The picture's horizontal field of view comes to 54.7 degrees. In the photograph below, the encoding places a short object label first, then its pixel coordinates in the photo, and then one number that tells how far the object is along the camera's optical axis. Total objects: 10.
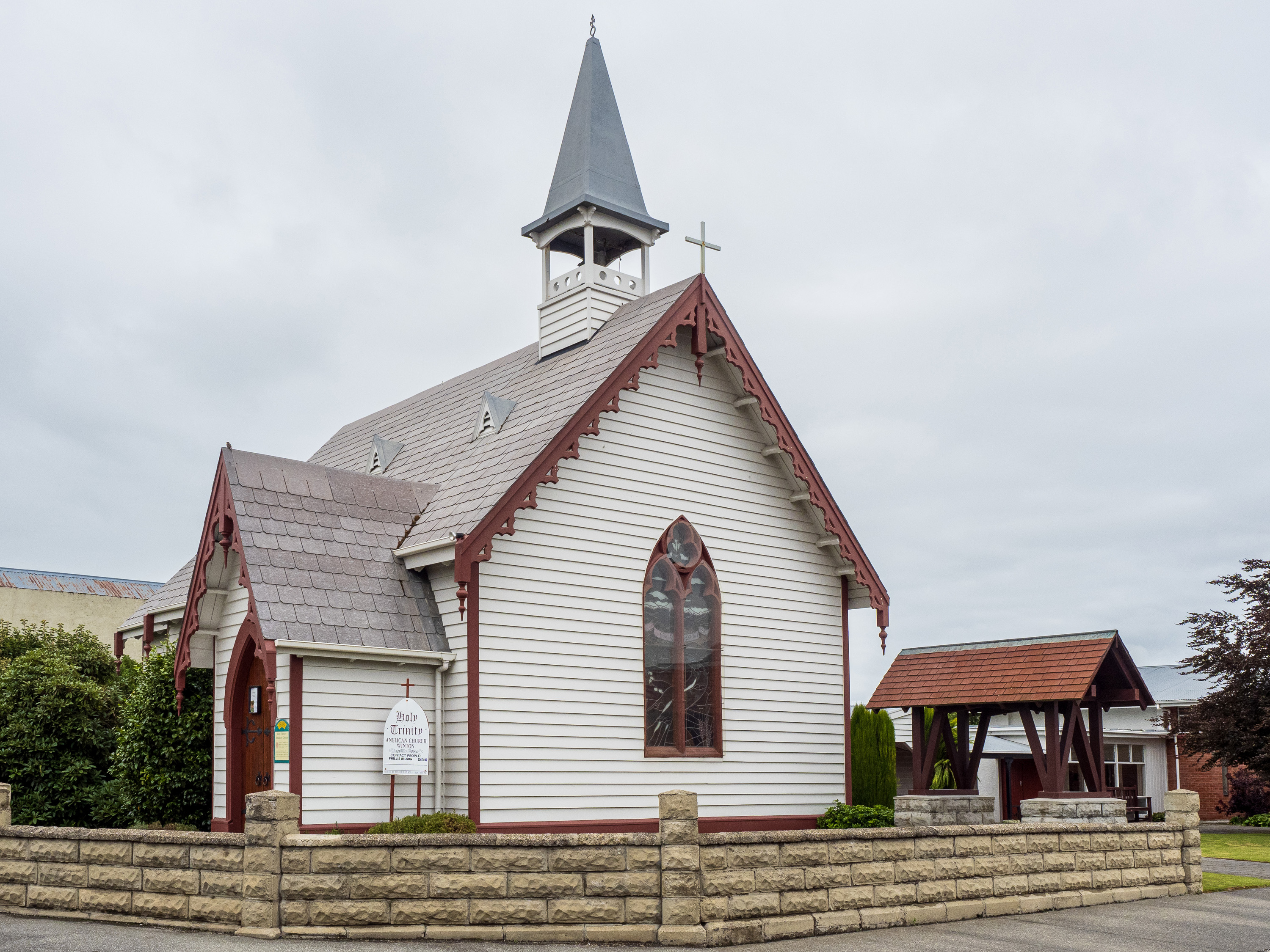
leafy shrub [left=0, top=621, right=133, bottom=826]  22.83
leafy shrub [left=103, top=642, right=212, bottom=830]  19.19
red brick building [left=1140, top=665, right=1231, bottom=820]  43.50
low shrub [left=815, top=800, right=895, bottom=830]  20.66
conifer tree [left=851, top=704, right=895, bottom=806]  22.47
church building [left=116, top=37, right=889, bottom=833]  16.70
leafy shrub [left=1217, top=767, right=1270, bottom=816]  40.56
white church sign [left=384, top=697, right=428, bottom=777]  16.31
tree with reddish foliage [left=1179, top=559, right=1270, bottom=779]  34.50
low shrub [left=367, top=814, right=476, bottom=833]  14.87
